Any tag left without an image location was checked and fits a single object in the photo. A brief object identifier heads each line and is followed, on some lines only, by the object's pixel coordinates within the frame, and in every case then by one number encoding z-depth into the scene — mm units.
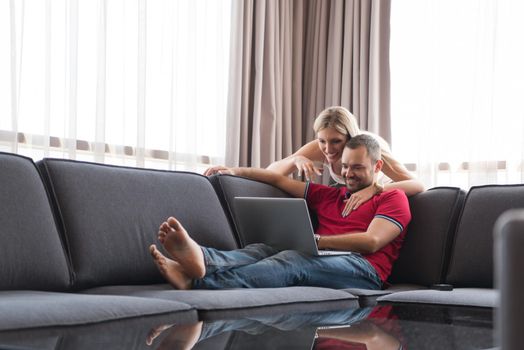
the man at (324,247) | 2295
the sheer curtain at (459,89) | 3955
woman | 3176
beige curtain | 4293
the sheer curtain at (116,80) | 3238
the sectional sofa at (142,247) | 1807
